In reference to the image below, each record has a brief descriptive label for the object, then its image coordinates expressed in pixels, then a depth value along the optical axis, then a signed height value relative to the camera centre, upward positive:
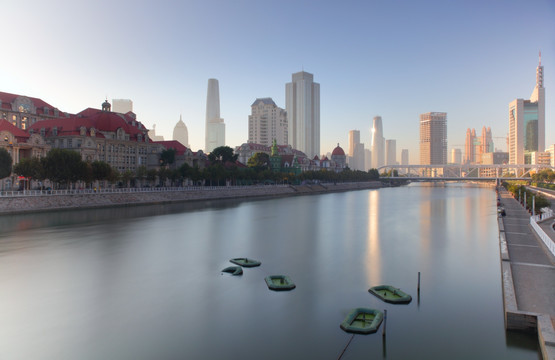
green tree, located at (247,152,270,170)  117.57 +5.09
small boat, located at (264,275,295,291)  20.80 -6.02
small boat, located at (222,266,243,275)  23.72 -5.95
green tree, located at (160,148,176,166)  86.50 +4.67
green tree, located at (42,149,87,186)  54.41 +1.67
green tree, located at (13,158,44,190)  52.84 +1.22
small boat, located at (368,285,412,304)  18.59 -6.05
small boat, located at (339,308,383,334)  15.29 -6.13
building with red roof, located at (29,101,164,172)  71.44 +8.06
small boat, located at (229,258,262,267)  25.72 -5.90
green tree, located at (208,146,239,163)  103.54 +6.14
